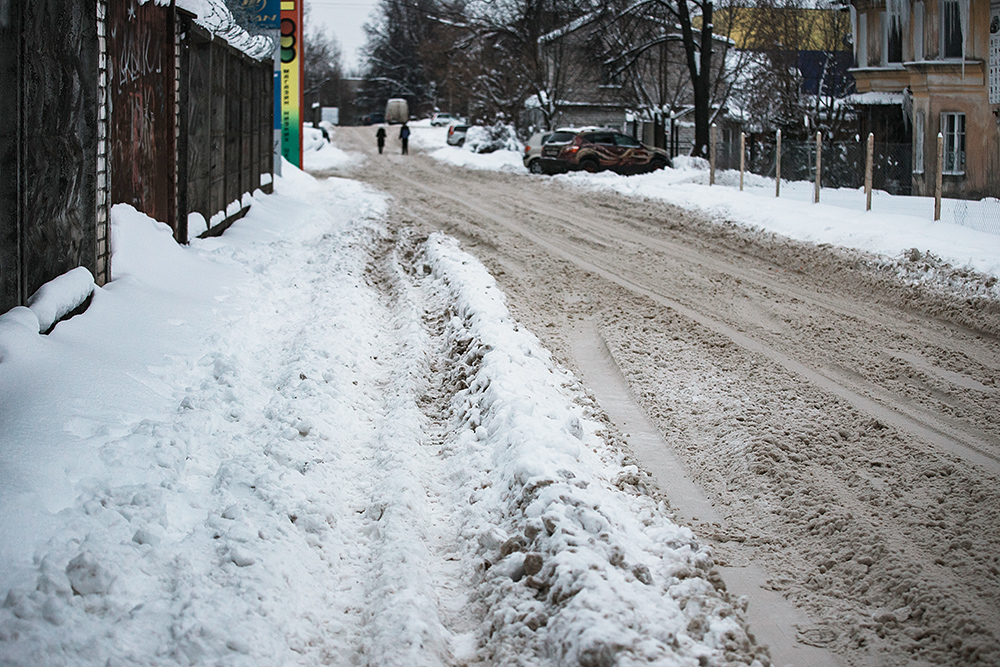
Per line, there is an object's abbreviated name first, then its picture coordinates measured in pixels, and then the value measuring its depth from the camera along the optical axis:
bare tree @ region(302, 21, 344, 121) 83.19
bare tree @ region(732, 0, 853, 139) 34.80
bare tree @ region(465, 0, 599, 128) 45.38
